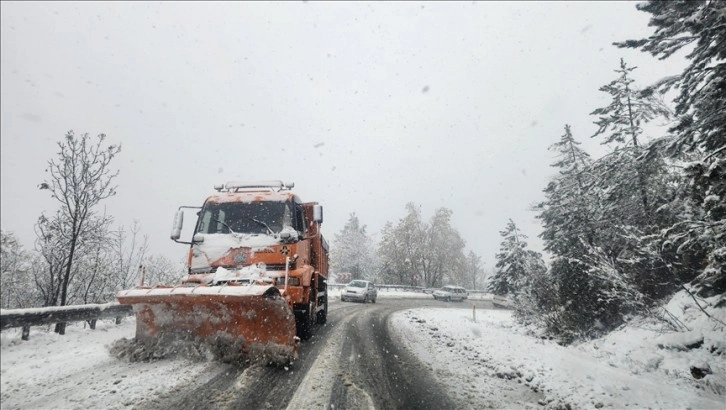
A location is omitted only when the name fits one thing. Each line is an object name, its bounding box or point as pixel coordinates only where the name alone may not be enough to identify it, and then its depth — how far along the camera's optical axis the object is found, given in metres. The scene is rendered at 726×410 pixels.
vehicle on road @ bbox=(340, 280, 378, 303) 22.39
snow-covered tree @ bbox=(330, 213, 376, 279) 46.91
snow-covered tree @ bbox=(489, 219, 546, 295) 28.38
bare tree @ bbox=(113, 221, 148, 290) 16.62
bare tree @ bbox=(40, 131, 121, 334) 9.27
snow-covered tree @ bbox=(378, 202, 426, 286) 47.19
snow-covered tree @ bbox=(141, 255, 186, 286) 22.27
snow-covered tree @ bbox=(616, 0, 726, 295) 5.16
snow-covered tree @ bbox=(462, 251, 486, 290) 77.41
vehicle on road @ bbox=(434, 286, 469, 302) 35.28
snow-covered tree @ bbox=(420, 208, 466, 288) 47.50
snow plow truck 5.20
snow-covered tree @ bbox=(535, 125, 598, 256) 14.13
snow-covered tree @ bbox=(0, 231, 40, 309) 15.97
